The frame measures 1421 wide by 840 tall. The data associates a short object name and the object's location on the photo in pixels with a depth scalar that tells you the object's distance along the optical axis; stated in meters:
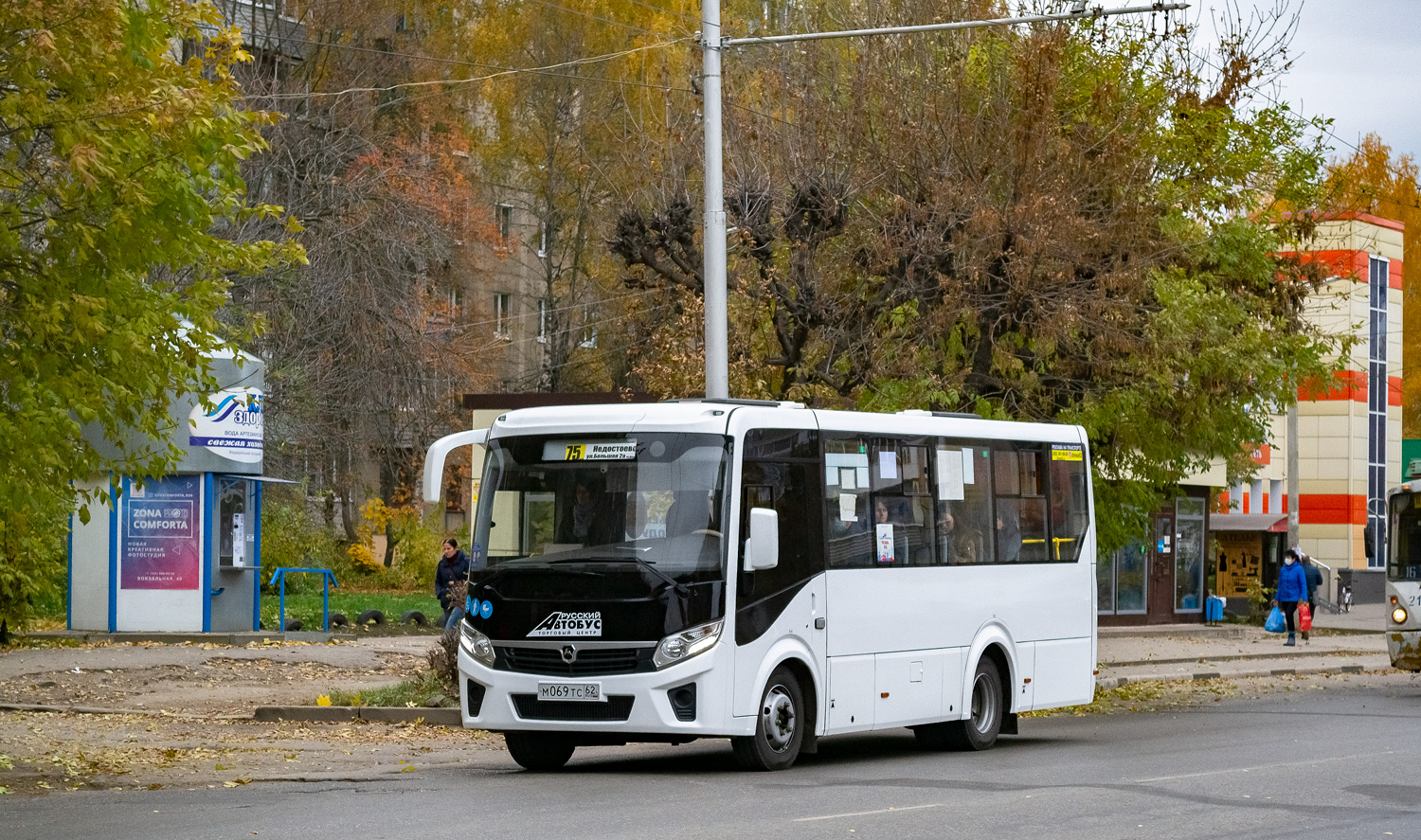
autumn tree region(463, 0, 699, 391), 48.56
